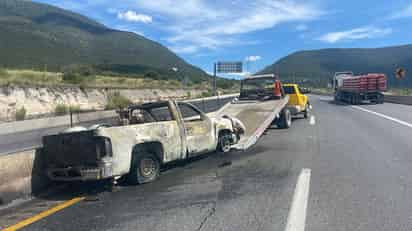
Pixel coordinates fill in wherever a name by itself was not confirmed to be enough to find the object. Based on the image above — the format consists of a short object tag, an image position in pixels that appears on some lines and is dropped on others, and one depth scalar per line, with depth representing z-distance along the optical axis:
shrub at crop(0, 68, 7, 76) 34.42
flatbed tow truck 11.92
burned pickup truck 6.27
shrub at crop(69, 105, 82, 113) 27.38
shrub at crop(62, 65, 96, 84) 43.62
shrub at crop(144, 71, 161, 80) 89.72
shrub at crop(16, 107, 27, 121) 21.46
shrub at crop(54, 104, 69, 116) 25.90
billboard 62.78
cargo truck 31.48
